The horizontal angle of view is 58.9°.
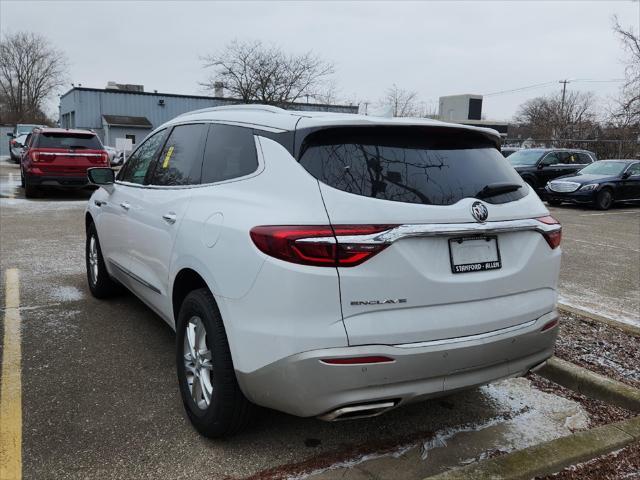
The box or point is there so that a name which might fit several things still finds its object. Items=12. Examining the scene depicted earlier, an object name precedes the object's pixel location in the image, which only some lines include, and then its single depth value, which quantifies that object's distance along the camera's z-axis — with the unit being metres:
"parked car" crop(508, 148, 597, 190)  17.98
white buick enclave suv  2.38
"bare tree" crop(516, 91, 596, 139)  36.81
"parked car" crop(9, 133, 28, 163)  29.91
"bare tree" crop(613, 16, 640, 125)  21.27
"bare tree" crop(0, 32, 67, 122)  65.19
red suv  13.94
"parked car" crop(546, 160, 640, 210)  15.84
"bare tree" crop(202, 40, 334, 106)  33.97
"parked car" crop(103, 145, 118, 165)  25.22
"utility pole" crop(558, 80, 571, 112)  57.72
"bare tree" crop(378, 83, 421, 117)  53.43
